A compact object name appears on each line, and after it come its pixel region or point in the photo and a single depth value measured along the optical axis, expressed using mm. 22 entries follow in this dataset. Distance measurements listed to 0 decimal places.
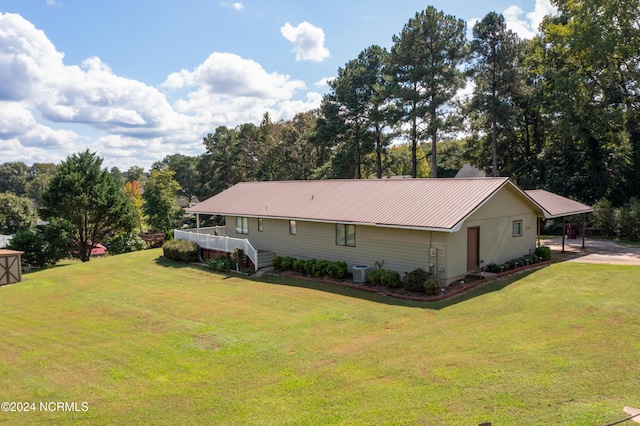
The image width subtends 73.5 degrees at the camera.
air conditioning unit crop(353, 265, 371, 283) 17844
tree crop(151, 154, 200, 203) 79088
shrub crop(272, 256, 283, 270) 21453
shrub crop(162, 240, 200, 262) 25531
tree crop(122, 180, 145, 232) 55181
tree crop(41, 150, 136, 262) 32875
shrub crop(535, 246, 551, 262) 20531
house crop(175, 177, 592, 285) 16578
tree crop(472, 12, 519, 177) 37438
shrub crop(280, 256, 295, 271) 20936
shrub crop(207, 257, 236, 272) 22516
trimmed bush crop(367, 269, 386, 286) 16964
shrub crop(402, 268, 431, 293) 15656
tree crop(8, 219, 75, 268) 30562
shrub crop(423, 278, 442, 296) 15227
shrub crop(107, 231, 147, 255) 37031
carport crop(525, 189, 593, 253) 20981
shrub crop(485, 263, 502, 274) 17922
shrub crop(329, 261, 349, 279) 18630
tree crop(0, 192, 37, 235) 52291
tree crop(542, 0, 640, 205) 29125
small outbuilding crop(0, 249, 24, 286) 23562
